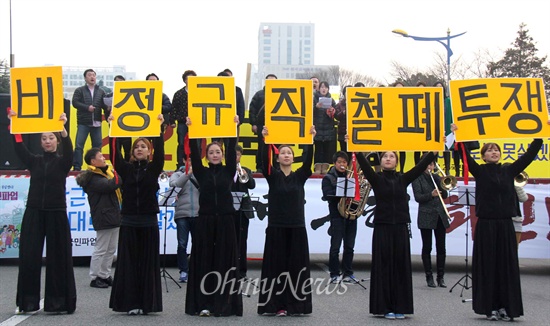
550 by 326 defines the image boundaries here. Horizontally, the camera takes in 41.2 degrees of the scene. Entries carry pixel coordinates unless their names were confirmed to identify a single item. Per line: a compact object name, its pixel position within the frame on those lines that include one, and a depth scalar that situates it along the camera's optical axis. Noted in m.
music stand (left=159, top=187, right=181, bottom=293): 10.44
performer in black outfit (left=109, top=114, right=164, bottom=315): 8.39
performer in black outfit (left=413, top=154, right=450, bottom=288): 11.03
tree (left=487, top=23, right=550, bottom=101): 38.19
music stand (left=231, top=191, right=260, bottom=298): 9.93
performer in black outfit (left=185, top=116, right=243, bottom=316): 8.45
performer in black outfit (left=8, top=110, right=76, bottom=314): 8.35
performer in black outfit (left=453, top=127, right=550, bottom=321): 8.41
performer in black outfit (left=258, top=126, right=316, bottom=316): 8.54
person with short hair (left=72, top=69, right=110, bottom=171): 13.23
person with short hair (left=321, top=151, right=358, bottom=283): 11.18
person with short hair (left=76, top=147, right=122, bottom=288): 10.23
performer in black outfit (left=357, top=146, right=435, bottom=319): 8.45
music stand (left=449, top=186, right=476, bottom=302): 10.34
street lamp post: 25.22
